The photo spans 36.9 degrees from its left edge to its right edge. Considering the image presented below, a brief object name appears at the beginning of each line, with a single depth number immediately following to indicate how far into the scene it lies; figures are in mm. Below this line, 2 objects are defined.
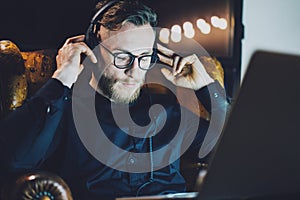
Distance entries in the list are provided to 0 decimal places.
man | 1666
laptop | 896
